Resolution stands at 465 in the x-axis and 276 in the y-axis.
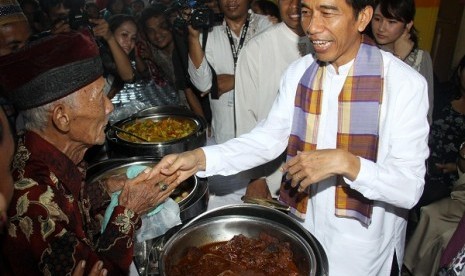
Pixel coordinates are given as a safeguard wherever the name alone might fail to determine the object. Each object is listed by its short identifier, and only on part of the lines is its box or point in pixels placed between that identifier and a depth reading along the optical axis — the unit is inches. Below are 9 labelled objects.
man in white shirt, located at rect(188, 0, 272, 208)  141.9
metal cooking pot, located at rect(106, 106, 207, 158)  107.0
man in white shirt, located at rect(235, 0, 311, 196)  120.2
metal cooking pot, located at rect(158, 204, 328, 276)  66.9
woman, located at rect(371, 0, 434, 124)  133.6
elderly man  53.7
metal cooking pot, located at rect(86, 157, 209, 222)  84.2
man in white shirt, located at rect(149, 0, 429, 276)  65.0
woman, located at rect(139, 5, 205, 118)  168.7
